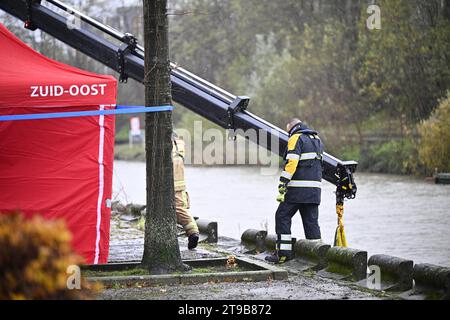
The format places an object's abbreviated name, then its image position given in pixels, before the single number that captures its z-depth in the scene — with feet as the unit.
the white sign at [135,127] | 229.66
